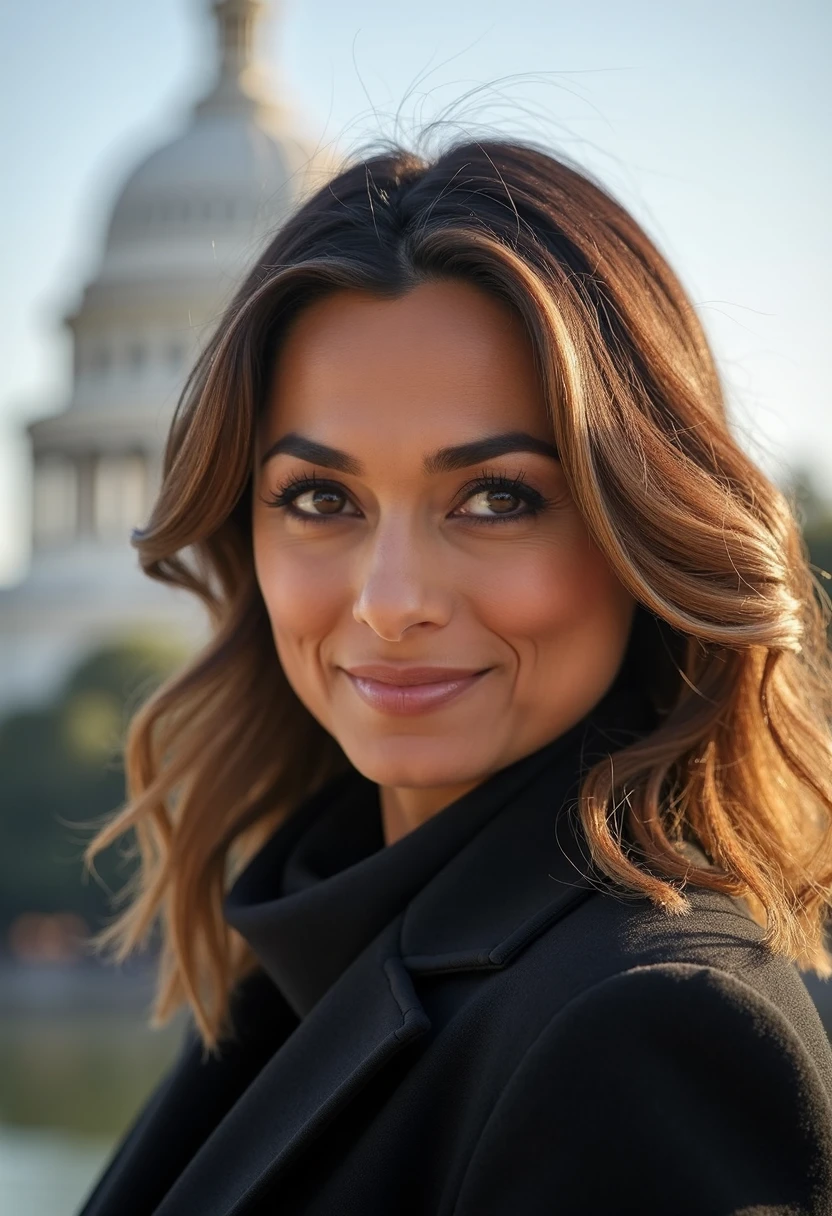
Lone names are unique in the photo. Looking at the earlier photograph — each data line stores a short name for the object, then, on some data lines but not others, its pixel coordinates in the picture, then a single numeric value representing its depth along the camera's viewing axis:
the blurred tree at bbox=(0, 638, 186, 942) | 23.59
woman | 1.76
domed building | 41.22
